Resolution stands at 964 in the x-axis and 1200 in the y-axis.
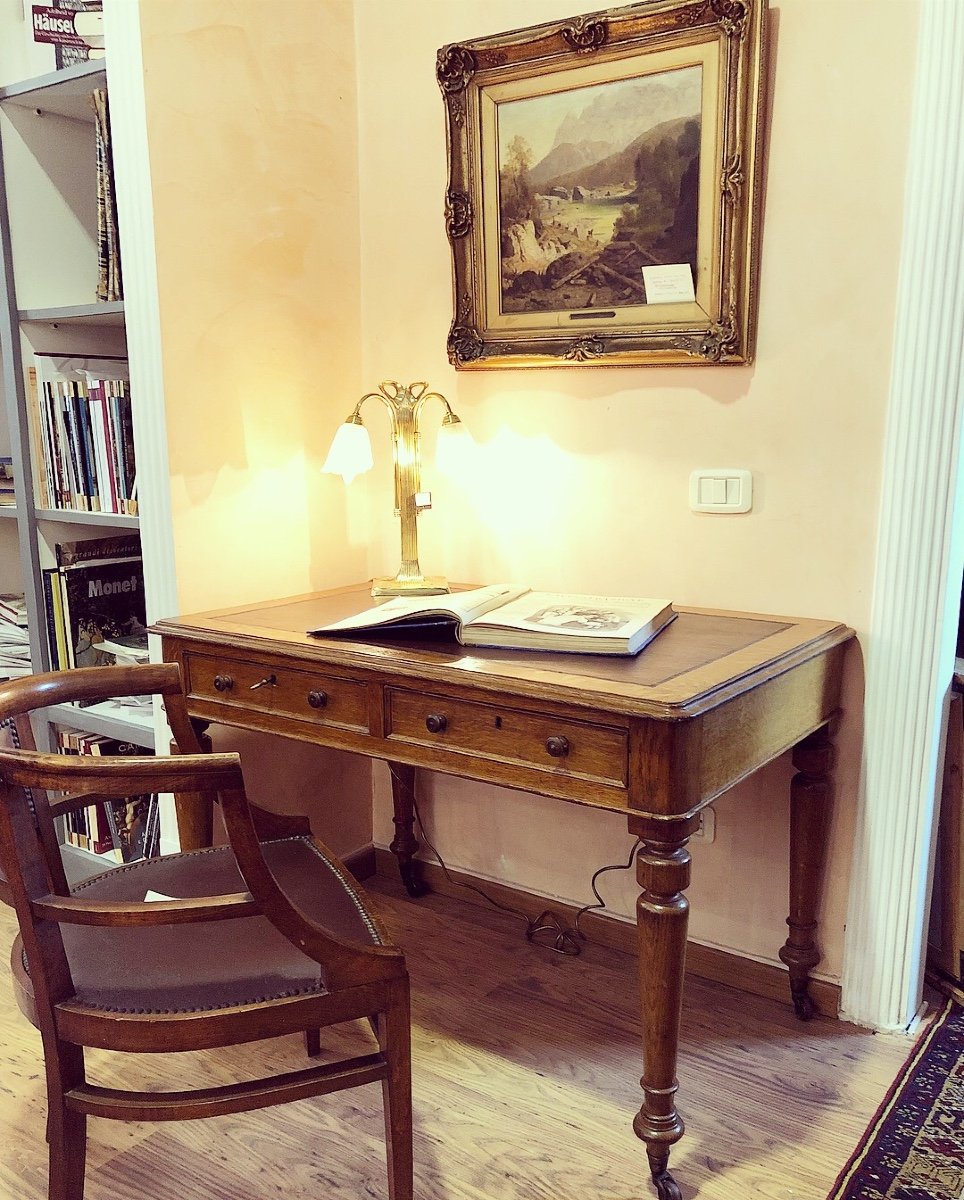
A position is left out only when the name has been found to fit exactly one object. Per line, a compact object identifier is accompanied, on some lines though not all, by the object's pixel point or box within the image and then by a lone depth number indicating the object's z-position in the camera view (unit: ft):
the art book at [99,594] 7.74
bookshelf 7.31
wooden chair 3.65
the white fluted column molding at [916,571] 5.32
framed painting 5.91
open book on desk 5.17
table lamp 6.68
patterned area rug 4.91
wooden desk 4.55
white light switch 6.25
